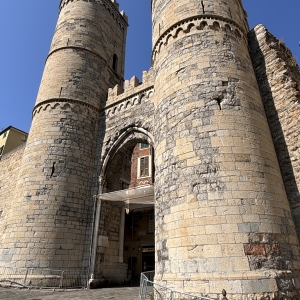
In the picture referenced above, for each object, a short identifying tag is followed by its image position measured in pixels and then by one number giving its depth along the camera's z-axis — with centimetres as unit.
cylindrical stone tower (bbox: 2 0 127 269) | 851
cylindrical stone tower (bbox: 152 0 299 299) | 452
